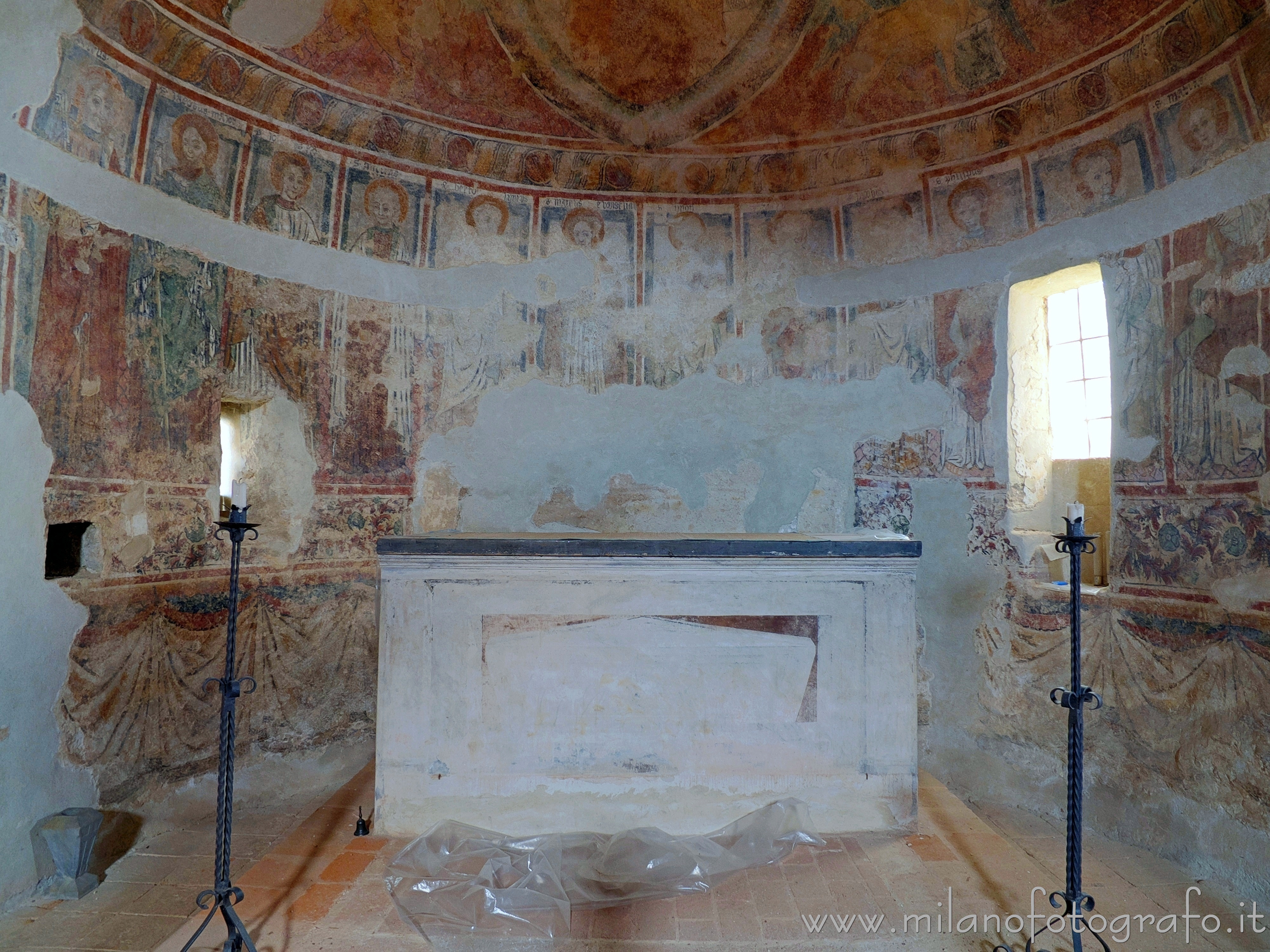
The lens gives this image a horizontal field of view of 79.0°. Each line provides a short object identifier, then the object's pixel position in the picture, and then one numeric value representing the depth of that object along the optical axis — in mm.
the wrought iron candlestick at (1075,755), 3062
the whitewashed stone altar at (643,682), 4047
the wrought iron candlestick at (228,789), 3039
